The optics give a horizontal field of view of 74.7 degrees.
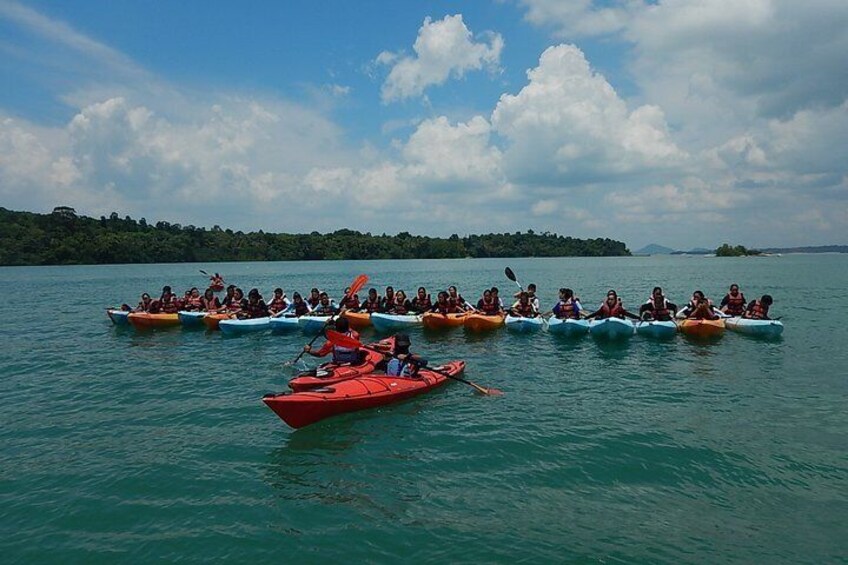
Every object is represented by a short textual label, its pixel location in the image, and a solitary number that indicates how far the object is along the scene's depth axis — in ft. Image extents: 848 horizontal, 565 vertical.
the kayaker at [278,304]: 70.87
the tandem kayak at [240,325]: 63.98
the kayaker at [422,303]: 68.59
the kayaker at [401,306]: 68.44
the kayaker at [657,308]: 59.98
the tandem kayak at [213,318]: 66.28
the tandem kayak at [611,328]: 57.67
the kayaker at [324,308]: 66.64
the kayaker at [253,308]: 67.26
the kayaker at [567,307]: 62.03
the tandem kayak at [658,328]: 58.85
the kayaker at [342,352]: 36.73
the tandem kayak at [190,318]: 68.85
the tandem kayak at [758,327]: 59.72
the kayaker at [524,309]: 65.51
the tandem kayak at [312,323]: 63.87
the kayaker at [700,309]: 59.77
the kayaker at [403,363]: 37.40
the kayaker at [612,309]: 59.77
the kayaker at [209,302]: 72.18
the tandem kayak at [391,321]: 65.62
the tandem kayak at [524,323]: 62.80
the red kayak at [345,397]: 30.27
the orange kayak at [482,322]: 62.95
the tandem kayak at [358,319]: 67.51
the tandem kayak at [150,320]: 69.05
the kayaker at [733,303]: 65.31
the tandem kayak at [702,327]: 58.54
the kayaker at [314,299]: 68.85
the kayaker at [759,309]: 62.13
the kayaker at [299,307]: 67.72
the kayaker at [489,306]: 66.08
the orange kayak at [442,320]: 64.95
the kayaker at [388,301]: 69.26
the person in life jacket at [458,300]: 68.08
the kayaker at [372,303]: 69.20
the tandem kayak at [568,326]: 59.88
